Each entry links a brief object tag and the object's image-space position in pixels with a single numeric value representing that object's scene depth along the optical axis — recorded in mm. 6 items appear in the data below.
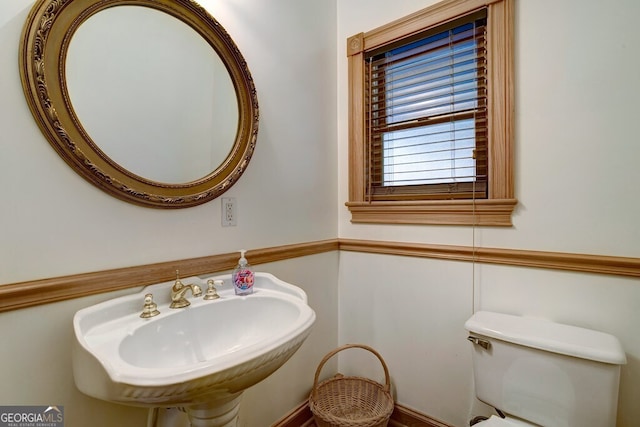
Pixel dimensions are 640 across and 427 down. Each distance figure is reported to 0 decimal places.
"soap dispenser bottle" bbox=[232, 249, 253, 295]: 1092
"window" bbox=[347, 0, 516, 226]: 1270
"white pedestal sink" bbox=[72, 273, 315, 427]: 584
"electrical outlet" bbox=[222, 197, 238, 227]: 1189
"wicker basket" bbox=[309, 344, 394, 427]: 1432
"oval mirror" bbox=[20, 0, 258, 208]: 792
